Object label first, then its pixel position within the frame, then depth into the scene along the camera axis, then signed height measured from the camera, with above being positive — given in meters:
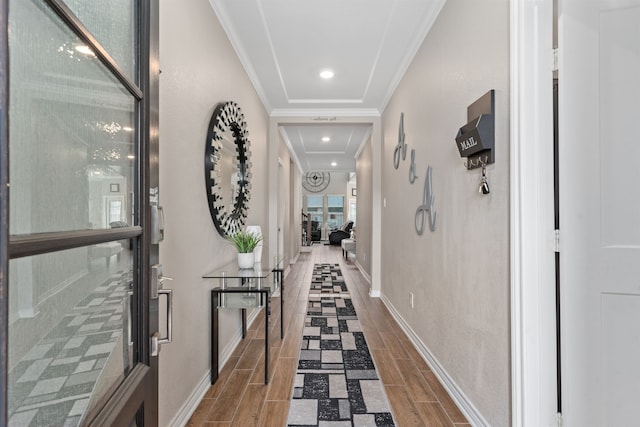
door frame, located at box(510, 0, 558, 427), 1.35 -0.04
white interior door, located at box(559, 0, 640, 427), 1.17 +0.01
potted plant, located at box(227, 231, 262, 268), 2.52 -0.26
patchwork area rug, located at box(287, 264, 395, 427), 1.82 -1.11
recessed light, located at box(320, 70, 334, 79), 3.44 +1.49
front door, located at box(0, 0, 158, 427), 0.49 +0.00
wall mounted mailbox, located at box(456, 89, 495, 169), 1.57 +0.39
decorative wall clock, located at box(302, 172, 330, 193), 13.32 +1.34
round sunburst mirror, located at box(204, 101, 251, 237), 2.21 +0.36
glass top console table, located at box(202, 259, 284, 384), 2.19 -0.55
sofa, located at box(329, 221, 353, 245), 11.59 -0.72
